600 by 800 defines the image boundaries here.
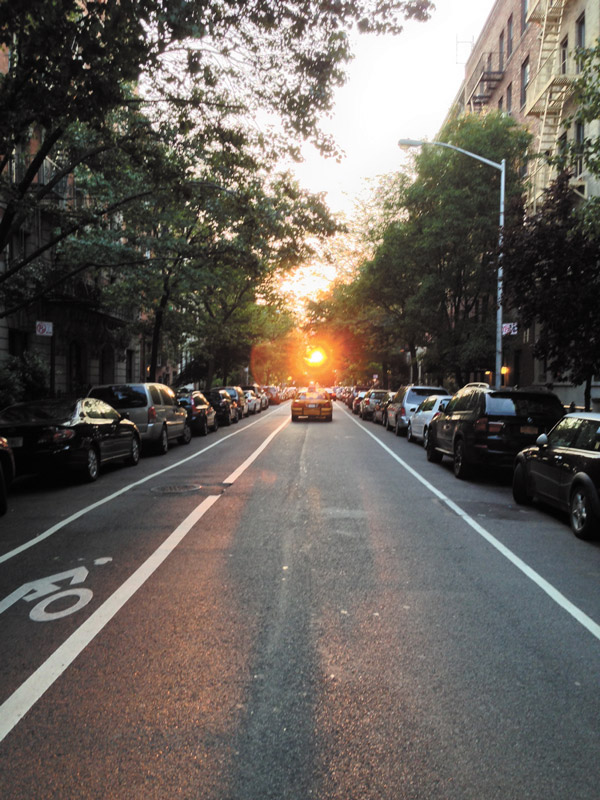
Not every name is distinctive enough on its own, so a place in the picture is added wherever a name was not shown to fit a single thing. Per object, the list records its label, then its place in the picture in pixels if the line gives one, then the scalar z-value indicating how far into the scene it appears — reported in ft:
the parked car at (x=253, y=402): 132.89
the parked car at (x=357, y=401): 138.62
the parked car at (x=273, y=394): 207.10
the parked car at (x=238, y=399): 107.84
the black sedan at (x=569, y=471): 25.32
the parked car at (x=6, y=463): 30.58
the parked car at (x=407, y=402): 73.92
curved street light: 69.73
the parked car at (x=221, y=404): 94.48
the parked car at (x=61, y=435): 36.52
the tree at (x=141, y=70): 25.93
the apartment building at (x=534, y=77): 82.33
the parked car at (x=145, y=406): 54.13
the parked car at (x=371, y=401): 110.73
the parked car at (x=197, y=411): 73.20
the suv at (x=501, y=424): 40.22
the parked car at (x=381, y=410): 95.52
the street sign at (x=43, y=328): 51.39
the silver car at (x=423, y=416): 62.44
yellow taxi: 107.04
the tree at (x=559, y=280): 41.68
